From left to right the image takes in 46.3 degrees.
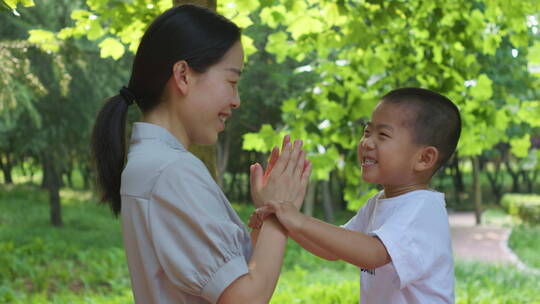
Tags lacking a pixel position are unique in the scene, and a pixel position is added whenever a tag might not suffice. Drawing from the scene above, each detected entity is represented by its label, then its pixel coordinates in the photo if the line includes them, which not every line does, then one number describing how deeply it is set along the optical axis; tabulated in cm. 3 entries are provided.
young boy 192
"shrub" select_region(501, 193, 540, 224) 1677
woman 156
